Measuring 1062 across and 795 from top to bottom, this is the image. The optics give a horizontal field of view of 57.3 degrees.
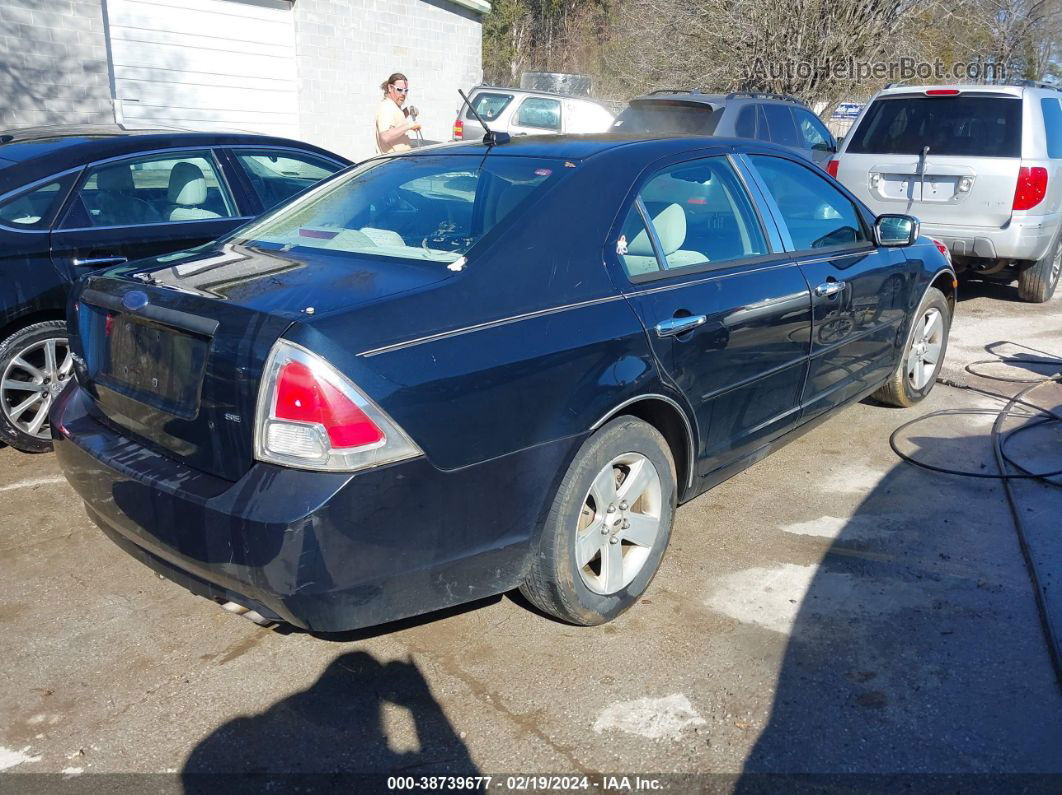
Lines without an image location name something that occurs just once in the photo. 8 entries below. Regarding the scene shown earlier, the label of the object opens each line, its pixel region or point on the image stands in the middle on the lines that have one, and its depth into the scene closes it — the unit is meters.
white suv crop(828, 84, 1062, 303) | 7.91
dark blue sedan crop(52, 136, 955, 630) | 2.60
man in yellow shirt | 8.49
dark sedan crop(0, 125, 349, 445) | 4.67
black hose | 3.43
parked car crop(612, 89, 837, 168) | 10.31
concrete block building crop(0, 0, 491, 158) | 11.53
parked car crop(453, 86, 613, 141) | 14.63
